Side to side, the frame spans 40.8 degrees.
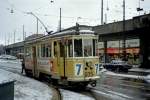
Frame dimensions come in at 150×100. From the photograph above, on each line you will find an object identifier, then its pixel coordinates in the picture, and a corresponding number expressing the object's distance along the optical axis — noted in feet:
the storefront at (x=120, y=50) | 108.11
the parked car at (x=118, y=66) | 75.66
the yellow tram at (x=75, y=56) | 35.40
